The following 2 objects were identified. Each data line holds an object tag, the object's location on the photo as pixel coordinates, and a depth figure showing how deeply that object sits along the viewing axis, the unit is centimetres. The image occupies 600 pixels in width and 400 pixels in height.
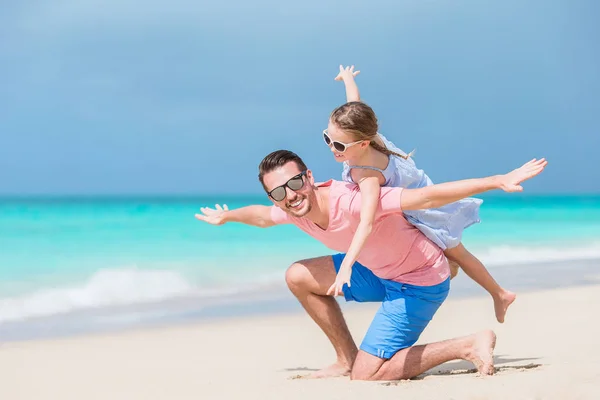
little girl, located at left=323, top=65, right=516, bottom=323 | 388
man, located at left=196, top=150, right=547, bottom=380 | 407
